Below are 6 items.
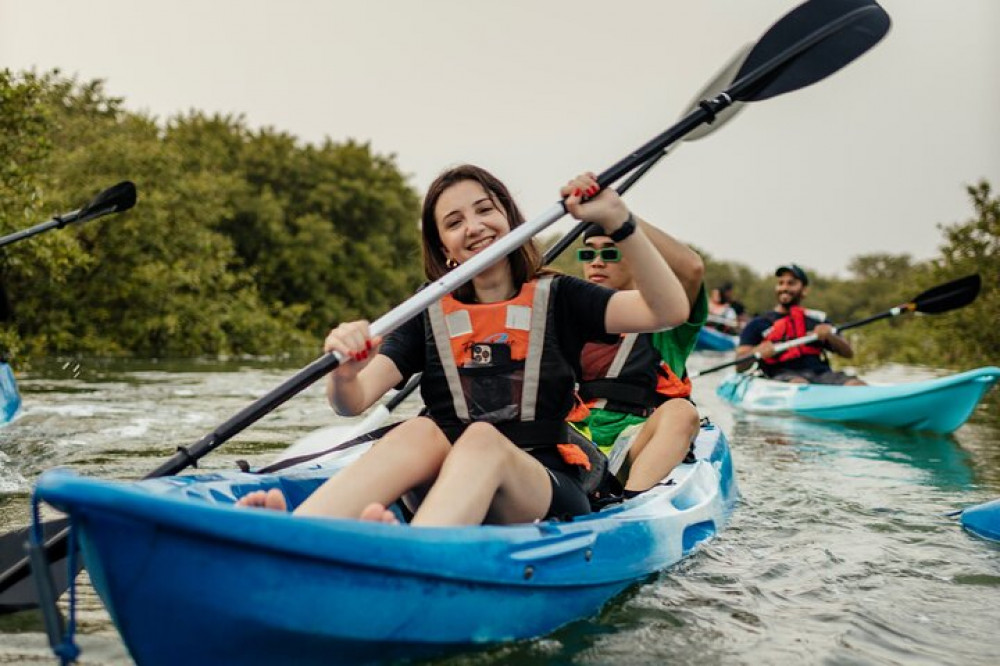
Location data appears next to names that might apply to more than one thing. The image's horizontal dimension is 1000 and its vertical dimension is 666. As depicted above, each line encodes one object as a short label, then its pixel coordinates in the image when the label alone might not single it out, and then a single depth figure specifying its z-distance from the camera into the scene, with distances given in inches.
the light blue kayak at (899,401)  255.0
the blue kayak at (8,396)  214.7
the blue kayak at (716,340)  647.8
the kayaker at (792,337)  283.3
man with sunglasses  130.0
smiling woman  78.0
